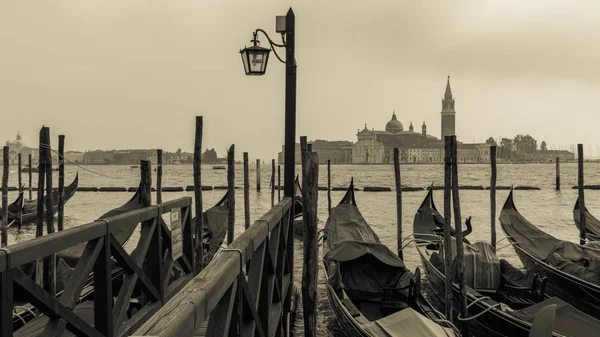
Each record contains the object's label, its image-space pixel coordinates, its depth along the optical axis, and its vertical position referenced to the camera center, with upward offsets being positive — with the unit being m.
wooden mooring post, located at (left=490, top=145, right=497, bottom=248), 8.88 -0.50
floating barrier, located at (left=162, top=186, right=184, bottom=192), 31.21 -1.63
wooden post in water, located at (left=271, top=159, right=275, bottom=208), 18.15 -0.42
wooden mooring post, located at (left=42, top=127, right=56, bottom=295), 6.29 -0.19
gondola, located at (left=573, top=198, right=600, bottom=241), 8.95 -1.12
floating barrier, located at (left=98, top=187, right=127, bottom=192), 32.66 -1.75
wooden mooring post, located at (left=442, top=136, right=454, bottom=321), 5.28 -0.67
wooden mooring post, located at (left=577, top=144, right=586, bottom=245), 8.75 -0.83
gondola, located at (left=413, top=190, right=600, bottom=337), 4.21 -1.35
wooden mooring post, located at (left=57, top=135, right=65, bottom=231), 7.81 -0.24
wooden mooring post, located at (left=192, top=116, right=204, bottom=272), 6.39 -0.44
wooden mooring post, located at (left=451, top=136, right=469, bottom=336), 5.02 -0.96
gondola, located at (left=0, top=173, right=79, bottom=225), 13.48 -1.32
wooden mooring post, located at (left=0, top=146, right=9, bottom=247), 9.22 -0.75
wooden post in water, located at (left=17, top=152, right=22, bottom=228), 13.23 -1.45
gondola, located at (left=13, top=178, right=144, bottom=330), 3.01 -0.97
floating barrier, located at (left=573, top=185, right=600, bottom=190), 32.59 -1.42
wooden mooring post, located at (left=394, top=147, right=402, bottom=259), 8.65 -0.66
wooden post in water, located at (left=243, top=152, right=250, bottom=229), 9.55 -0.62
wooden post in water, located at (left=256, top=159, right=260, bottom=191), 27.10 -0.57
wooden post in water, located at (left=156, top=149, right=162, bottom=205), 7.26 -0.16
